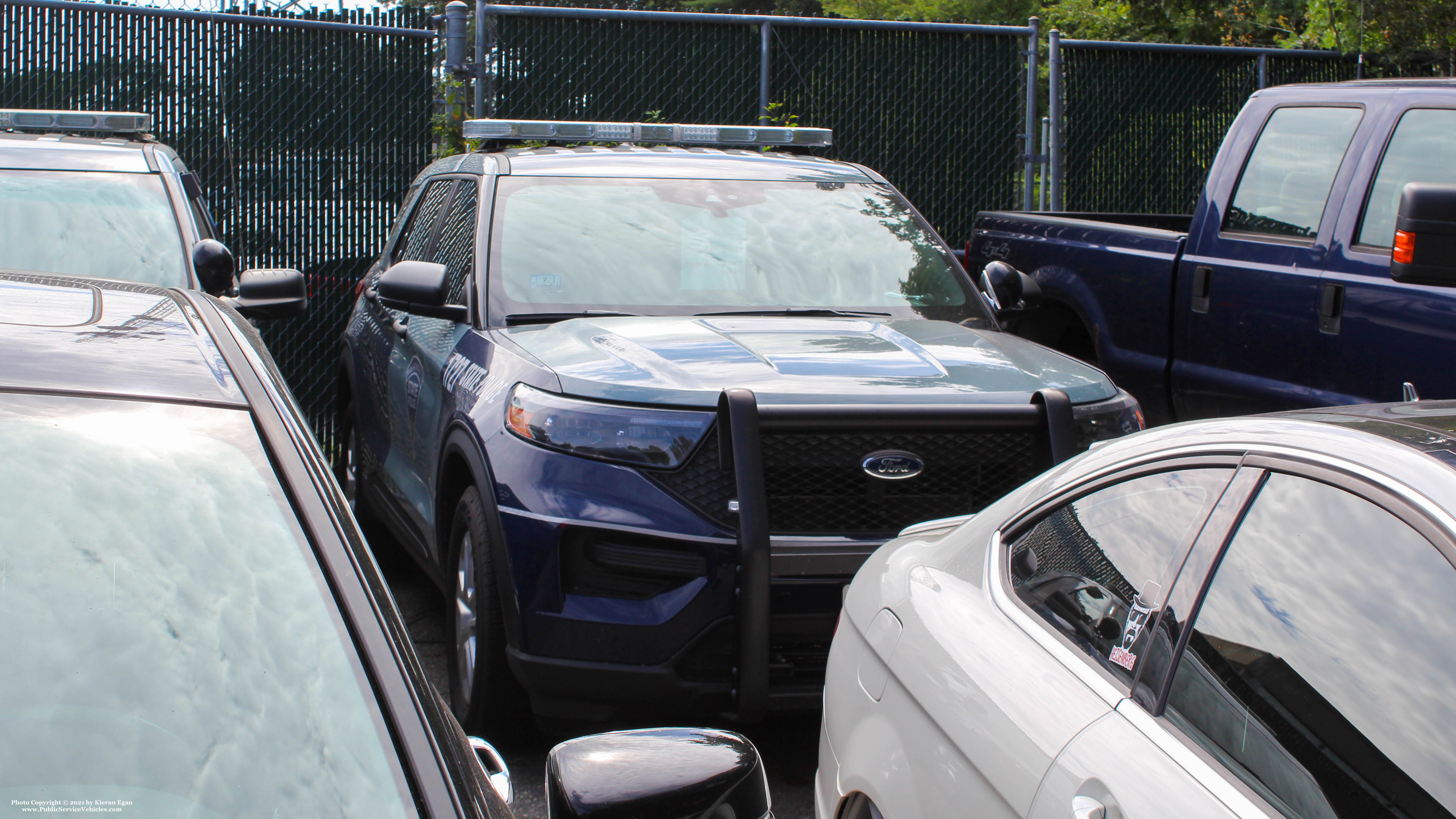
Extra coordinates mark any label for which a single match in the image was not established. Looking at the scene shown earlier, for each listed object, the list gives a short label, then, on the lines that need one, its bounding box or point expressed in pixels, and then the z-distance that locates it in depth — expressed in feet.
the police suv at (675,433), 12.12
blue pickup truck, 16.55
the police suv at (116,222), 17.79
